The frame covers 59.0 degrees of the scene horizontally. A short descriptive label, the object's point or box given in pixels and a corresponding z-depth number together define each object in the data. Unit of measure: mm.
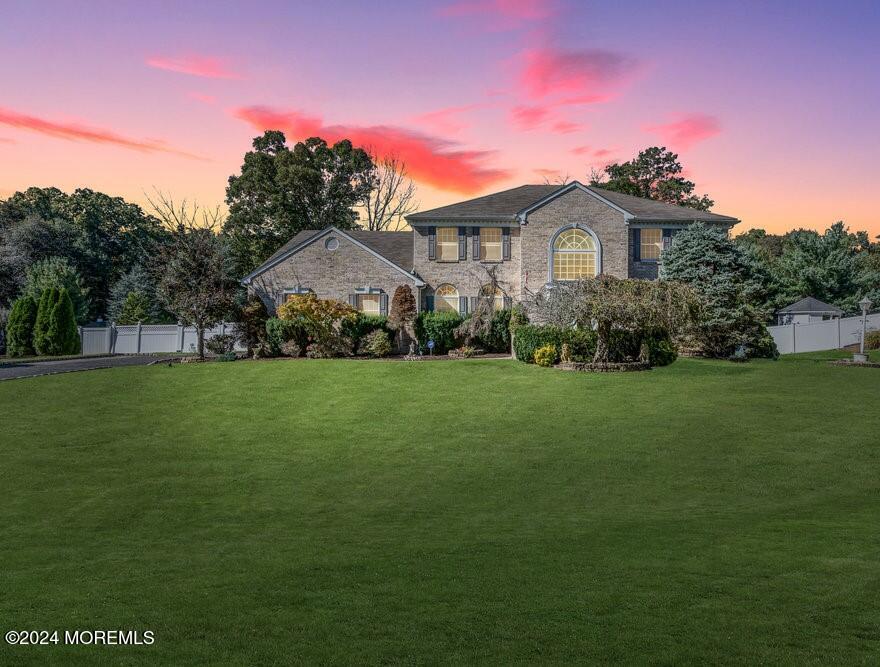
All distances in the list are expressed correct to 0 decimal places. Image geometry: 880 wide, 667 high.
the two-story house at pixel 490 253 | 39188
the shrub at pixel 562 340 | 27188
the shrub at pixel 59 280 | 47281
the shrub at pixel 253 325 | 32500
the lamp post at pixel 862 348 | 29256
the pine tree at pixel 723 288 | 31859
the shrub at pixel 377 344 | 32250
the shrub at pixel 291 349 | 32125
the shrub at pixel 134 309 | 45625
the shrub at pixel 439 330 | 33594
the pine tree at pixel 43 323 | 38062
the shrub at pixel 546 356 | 26984
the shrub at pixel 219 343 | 32812
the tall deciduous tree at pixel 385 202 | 72688
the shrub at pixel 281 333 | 32188
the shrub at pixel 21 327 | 38094
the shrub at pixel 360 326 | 32469
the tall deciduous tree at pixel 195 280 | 31750
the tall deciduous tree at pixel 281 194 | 66750
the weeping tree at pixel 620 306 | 25875
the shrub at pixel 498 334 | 33531
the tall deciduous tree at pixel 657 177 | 68438
